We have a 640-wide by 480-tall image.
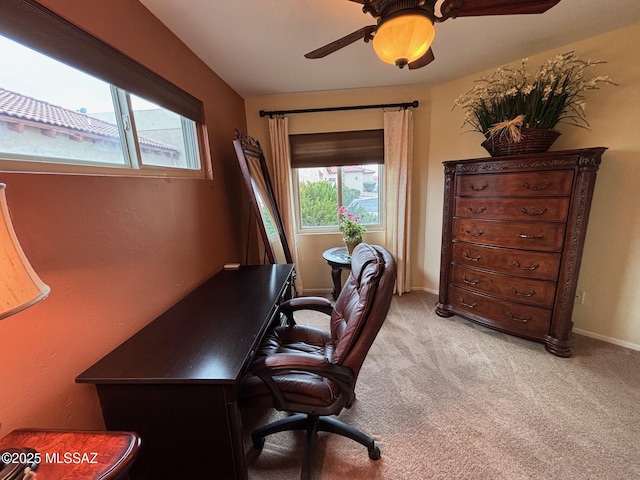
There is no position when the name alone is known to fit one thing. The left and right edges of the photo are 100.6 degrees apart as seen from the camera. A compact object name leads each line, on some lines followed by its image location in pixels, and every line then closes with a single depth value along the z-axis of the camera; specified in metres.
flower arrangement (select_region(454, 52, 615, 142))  1.93
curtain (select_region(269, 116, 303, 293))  2.94
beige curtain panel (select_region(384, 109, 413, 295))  2.88
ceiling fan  1.09
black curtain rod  2.84
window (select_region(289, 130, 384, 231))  3.01
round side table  2.61
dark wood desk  0.98
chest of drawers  1.87
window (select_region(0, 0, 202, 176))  0.92
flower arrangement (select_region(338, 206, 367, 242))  2.74
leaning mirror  2.21
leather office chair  1.09
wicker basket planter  1.96
